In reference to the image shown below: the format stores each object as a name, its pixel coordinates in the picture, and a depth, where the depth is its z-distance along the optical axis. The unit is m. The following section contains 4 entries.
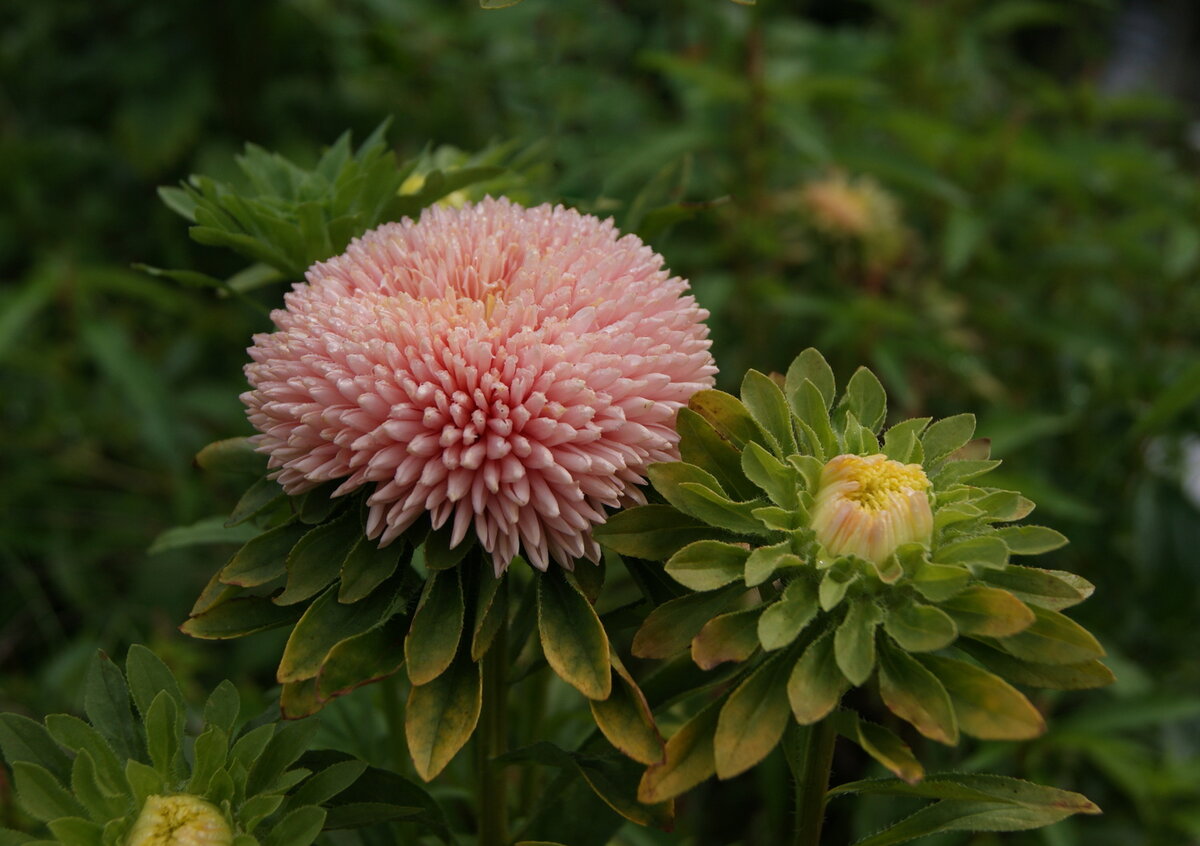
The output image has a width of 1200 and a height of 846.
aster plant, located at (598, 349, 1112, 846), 0.41
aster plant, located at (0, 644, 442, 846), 0.42
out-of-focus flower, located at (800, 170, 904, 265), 0.94
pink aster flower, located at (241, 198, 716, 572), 0.42
